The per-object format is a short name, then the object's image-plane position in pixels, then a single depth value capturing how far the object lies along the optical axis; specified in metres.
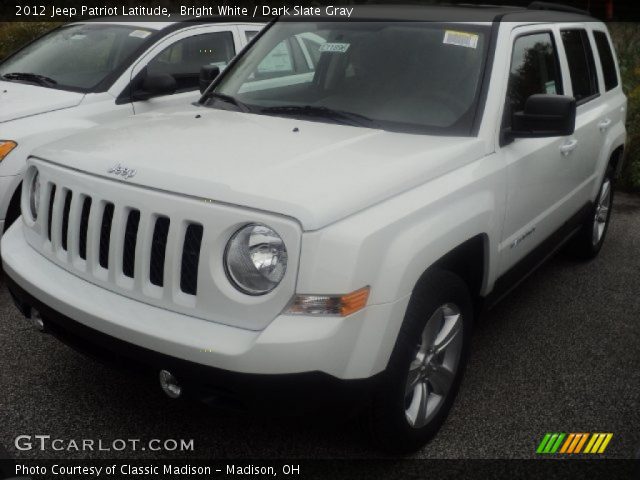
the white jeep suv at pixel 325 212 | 2.39
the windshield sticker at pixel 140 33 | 5.68
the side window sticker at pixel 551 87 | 3.93
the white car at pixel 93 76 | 4.68
